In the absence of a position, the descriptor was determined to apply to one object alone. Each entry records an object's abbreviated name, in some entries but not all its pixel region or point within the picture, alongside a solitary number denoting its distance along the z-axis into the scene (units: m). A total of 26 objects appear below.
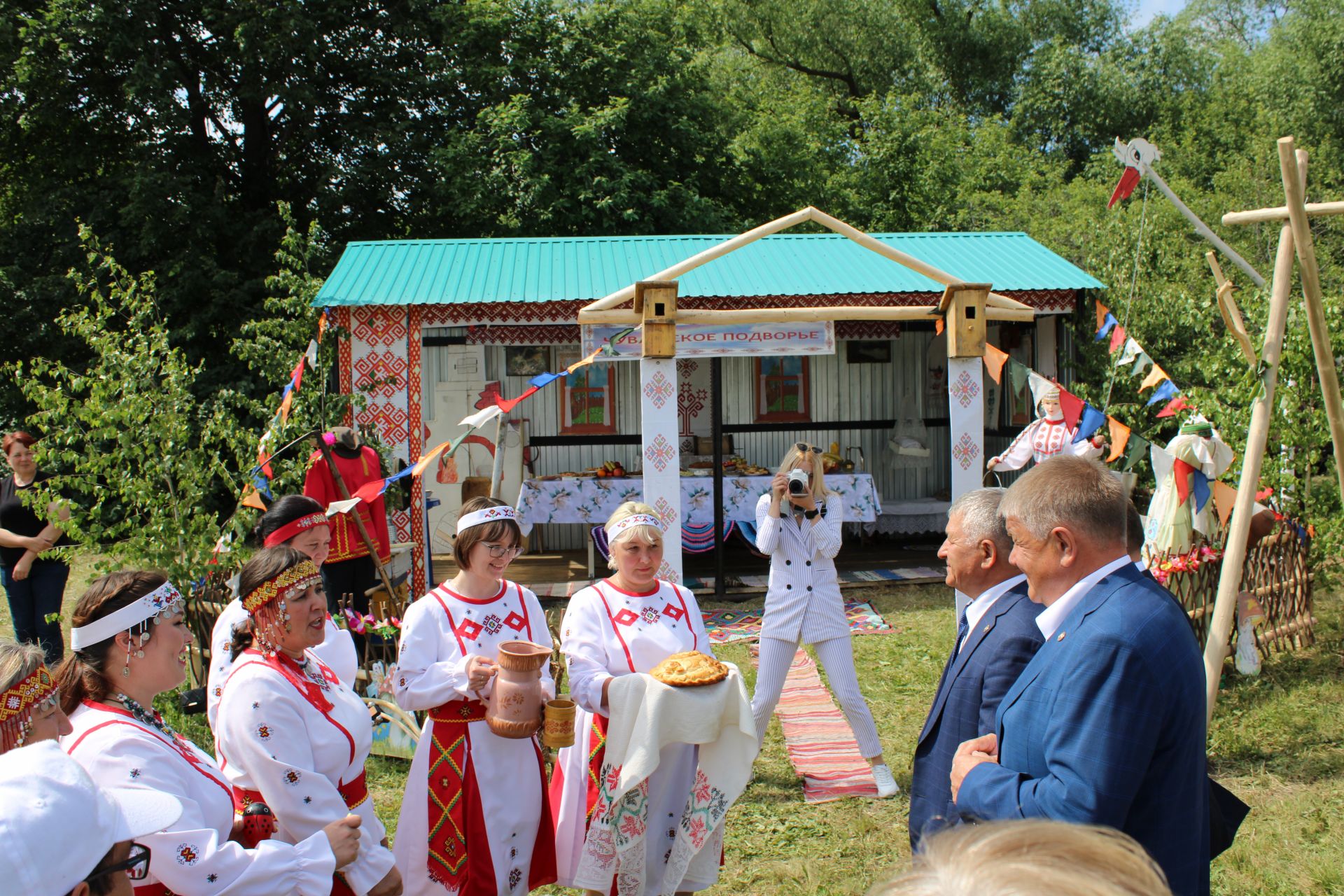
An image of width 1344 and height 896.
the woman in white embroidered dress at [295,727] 2.50
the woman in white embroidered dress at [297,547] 3.03
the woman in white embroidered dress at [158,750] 2.11
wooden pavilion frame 5.41
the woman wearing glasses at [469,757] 3.25
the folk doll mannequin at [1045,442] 8.55
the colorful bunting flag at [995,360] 5.90
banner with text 6.07
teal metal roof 9.98
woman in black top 6.28
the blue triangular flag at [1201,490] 6.39
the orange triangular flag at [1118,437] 5.93
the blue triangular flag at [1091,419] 5.92
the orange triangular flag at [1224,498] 6.09
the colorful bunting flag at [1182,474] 6.37
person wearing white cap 1.31
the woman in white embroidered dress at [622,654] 3.52
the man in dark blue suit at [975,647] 2.51
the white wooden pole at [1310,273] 3.81
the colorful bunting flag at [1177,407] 6.65
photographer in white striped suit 4.86
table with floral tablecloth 10.13
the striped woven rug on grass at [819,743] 5.00
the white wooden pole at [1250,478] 4.14
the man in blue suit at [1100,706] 1.88
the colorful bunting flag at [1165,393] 6.89
